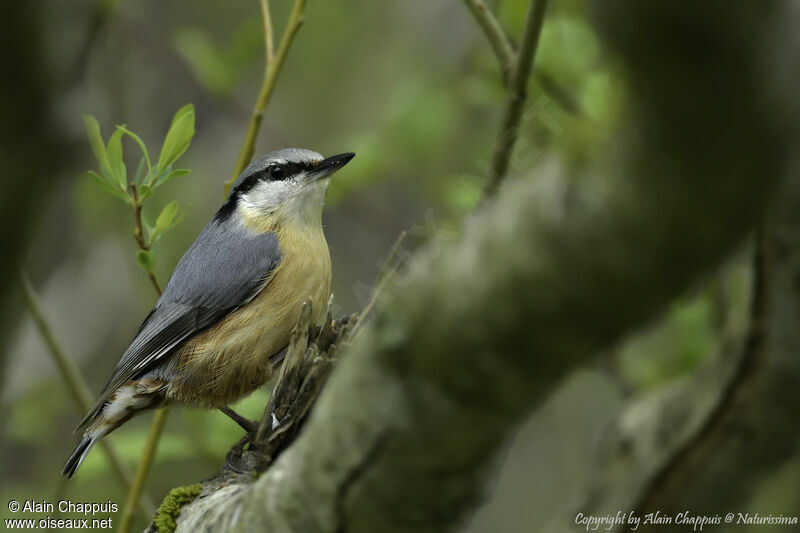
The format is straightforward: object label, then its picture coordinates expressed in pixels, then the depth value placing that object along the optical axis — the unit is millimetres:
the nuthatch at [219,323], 7094
